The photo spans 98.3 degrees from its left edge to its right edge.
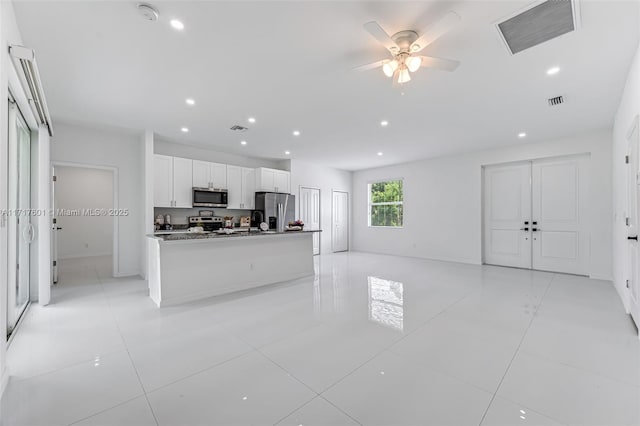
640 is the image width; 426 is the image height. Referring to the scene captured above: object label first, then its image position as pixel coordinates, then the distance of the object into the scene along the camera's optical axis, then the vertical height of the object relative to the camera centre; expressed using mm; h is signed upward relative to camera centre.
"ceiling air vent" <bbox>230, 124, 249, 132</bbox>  4922 +1559
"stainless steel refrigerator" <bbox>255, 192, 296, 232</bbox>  6836 +145
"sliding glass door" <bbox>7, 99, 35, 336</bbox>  2773 -52
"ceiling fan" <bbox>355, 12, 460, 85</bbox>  2113 +1389
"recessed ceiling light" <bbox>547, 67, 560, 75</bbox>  2973 +1563
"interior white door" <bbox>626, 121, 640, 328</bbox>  2814 -108
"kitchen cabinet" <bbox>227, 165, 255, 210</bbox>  6660 +660
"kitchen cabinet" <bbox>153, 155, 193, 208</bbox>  5527 +668
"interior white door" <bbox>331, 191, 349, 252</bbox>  8805 -273
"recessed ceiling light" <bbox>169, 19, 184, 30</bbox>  2268 +1580
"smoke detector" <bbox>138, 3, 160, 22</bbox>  2082 +1555
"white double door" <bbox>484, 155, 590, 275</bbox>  5406 -31
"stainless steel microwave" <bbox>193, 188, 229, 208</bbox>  6004 +369
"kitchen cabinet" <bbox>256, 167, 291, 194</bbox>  6930 +872
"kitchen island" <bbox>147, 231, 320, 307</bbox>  3676 -754
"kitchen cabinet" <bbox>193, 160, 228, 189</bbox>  6055 +886
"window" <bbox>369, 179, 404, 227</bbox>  8289 +325
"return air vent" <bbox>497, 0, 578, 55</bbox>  2104 +1565
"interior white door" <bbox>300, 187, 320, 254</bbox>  7906 +111
